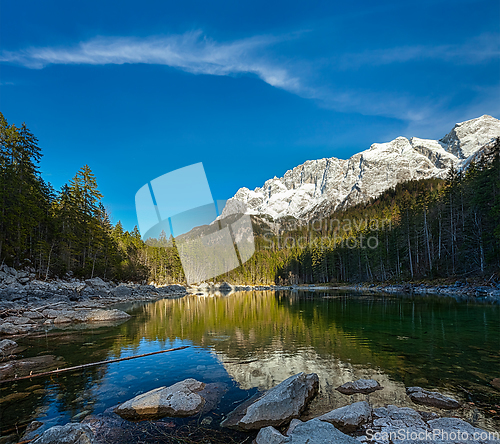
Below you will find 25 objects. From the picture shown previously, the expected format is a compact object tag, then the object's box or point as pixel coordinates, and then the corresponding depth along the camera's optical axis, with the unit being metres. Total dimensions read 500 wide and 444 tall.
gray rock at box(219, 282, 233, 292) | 108.06
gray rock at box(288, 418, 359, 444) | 4.77
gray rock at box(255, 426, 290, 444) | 5.47
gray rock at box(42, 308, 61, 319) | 24.95
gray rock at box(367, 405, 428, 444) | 5.76
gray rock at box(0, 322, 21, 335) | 18.86
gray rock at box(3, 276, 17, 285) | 30.71
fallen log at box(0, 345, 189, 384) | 9.74
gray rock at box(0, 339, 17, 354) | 14.18
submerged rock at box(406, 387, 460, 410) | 7.46
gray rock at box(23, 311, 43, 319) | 23.92
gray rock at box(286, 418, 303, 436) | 6.33
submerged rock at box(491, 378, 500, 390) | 8.70
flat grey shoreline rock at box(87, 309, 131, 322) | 25.55
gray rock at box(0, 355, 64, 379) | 11.01
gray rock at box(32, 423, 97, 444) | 5.02
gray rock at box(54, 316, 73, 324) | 23.99
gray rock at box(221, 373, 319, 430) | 6.94
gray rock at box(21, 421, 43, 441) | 6.45
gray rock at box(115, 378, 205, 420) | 7.61
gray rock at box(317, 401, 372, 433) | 6.30
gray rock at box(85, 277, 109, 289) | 46.32
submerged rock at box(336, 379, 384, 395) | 8.77
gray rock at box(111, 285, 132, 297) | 50.52
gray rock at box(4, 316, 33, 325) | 21.42
